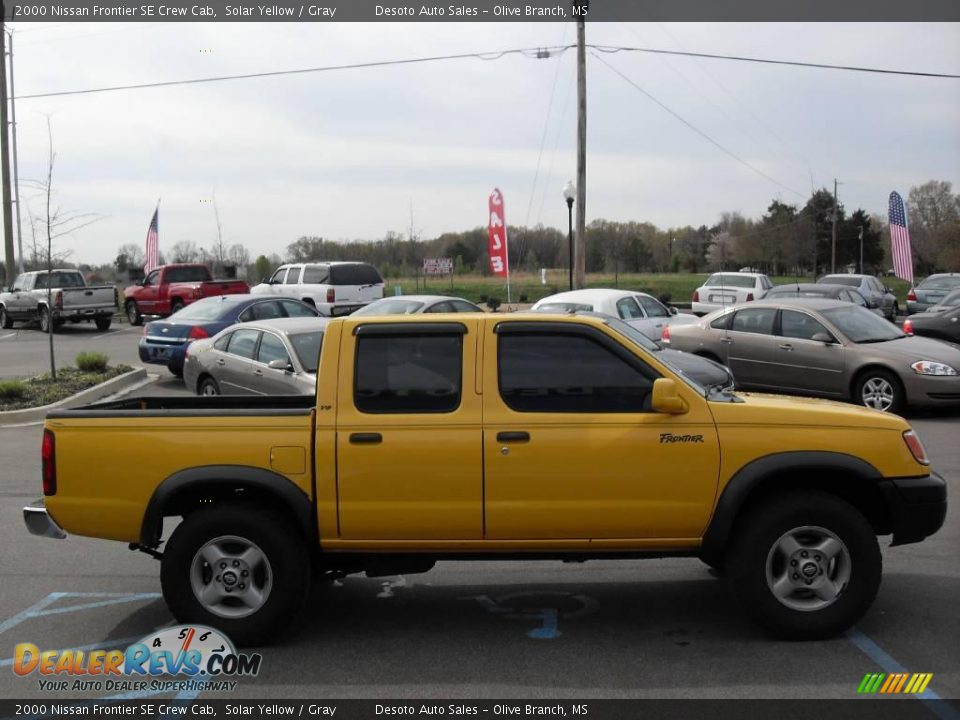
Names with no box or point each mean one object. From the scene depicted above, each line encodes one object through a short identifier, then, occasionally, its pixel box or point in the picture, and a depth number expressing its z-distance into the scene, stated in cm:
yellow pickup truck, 525
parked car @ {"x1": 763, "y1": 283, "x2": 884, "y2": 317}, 2631
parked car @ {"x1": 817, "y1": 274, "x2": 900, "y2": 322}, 3266
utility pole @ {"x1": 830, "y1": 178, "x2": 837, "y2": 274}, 5899
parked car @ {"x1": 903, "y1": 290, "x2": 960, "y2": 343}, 1828
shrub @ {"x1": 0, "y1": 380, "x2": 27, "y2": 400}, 1444
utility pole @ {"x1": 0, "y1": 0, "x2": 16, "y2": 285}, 2994
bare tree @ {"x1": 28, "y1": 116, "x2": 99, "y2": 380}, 1675
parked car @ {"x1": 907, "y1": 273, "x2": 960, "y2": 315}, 3061
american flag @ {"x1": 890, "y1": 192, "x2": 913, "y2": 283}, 4061
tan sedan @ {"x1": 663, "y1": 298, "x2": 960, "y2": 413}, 1296
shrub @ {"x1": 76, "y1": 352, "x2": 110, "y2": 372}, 1769
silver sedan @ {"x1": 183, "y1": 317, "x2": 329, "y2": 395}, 1165
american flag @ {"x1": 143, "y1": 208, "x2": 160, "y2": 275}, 3909
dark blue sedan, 1700
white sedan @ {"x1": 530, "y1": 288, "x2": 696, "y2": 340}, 1590
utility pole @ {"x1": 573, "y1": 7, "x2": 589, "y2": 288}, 2684
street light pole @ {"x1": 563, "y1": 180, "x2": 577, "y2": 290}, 2695
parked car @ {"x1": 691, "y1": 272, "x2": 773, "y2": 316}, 3098
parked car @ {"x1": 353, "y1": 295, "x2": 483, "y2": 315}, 1775
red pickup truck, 2833
